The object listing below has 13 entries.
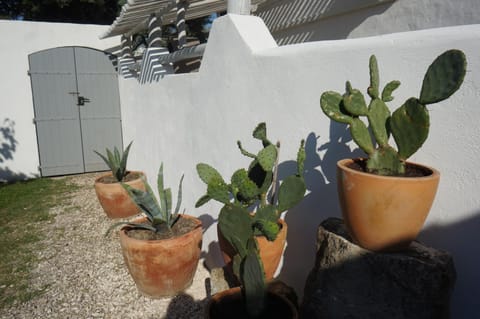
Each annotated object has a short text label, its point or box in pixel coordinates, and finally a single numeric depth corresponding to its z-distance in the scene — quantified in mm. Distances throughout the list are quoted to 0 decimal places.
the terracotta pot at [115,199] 3768
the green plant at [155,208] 2357
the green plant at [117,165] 3891
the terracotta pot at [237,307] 1575
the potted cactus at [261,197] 1668
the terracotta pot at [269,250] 1786
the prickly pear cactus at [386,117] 1164
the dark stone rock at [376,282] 1218
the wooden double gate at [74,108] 5594
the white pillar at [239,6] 2461
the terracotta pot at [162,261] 2238
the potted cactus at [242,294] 1488
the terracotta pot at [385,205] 1205
